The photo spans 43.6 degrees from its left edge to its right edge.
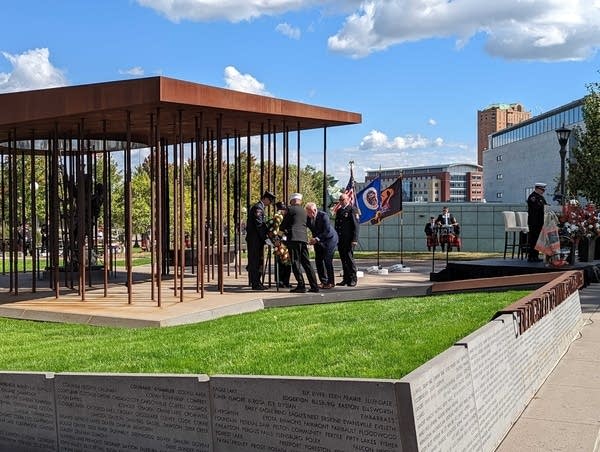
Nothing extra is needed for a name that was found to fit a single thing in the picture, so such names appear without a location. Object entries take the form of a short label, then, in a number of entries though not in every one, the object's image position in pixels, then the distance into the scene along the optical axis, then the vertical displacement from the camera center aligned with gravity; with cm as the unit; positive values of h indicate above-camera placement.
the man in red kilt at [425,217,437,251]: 2756 -74
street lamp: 2391 +233
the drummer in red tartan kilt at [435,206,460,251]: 2770 -54
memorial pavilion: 1232 +170
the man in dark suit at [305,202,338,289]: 1498 -55
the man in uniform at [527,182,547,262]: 1705 -9
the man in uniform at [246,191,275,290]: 1443 -42
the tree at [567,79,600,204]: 3123 +214
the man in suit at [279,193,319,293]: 1388 -50
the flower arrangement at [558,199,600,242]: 1705 -33
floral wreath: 1403 -51
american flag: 2009 +61
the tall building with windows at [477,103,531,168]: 19262 +2492
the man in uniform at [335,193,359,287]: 1523 -54
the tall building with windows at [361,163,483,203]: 19138 +621
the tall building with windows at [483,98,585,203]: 6300 +528
